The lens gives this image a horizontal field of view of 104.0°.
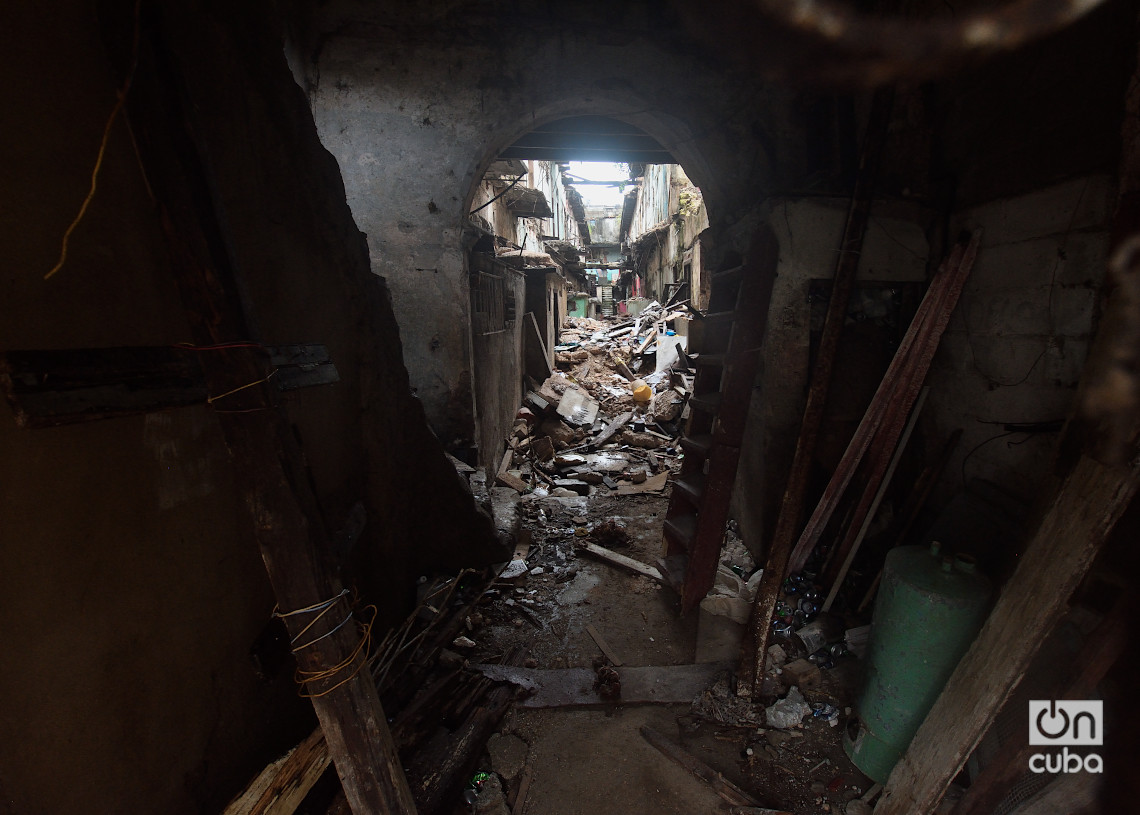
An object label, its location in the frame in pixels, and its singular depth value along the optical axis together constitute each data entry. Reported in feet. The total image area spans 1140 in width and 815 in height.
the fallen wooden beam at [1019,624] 5.08
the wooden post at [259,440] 4.20
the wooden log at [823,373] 9.11
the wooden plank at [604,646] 10.47
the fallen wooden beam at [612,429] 24.64
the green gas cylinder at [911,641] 6.68
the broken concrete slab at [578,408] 26.47
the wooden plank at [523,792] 7.26
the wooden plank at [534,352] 29.66
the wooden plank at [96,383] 3.13
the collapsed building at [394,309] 3.59
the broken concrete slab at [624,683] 9.23
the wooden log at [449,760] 6.73
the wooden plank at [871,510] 10.12
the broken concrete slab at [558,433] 24.89
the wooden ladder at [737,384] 10.37
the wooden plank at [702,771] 7.32
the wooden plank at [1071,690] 5.18
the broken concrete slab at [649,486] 19.43
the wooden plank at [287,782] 4.84
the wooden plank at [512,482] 18.90
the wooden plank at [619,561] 13.50
